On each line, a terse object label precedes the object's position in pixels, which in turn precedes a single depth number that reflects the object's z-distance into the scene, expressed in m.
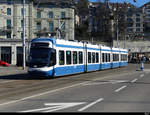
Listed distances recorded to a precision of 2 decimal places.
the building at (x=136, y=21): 138.38
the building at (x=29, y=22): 71.00
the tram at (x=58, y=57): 22.34
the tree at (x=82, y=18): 114.94
